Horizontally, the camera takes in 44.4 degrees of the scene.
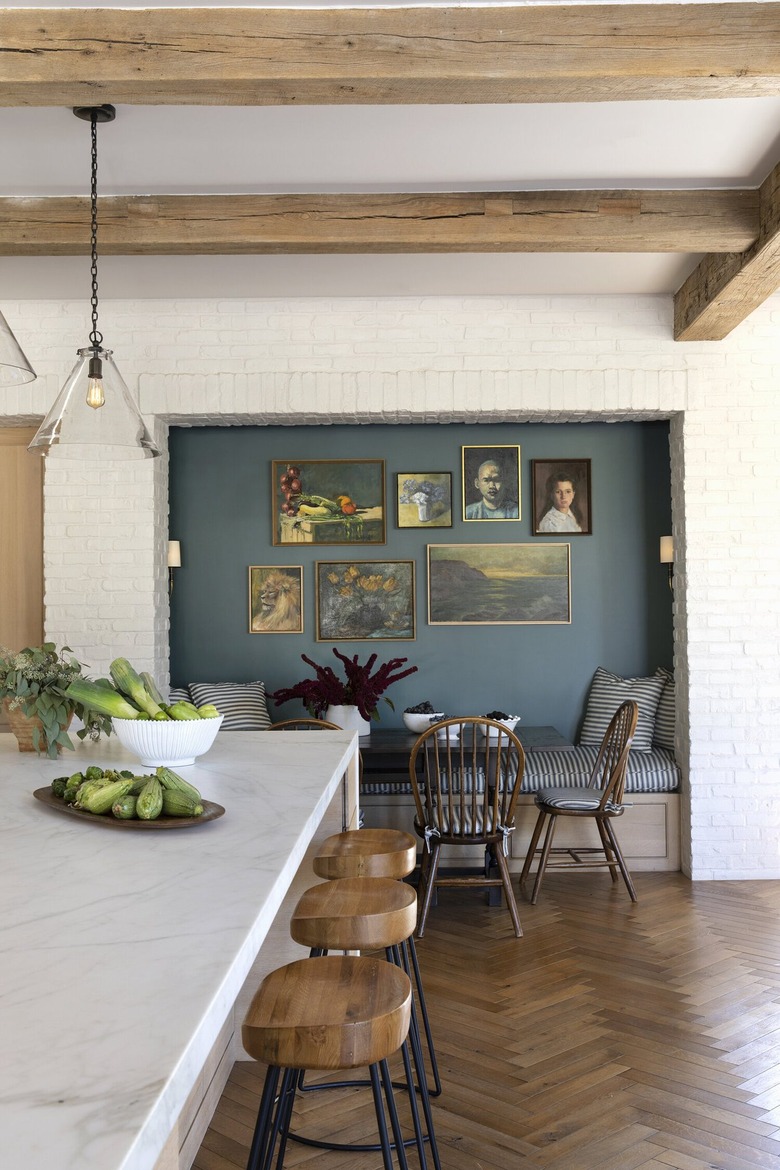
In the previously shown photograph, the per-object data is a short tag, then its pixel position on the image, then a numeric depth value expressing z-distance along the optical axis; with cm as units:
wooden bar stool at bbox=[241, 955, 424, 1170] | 138
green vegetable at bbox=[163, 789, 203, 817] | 173
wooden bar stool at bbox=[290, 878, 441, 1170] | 184
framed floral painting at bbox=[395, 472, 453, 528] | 534
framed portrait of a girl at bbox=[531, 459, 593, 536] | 533
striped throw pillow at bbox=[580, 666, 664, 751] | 510
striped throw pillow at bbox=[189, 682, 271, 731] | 499
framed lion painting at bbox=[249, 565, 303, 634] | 535
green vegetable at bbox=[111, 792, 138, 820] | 174
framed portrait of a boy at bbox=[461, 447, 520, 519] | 534
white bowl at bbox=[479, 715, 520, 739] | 464
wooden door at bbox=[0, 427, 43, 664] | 497
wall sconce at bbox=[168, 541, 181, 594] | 512
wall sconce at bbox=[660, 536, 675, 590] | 510
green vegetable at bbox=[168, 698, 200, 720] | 222
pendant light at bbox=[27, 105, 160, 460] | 265
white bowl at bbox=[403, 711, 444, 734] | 486
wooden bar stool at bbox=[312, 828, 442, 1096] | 235
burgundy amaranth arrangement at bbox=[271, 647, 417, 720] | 472
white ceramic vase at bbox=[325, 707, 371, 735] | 476
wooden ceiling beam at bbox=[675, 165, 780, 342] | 354
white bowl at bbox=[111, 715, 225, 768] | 219
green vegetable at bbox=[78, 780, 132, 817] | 177
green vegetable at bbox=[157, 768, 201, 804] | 176
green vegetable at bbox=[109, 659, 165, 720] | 226
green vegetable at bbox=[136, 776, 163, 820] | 171
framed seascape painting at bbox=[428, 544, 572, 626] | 532
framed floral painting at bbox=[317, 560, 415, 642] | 534
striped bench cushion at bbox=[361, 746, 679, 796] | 471
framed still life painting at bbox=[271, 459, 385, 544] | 534
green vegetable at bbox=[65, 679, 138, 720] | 224
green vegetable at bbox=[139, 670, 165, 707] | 236
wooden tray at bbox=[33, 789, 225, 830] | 170
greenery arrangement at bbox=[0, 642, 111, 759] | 240
